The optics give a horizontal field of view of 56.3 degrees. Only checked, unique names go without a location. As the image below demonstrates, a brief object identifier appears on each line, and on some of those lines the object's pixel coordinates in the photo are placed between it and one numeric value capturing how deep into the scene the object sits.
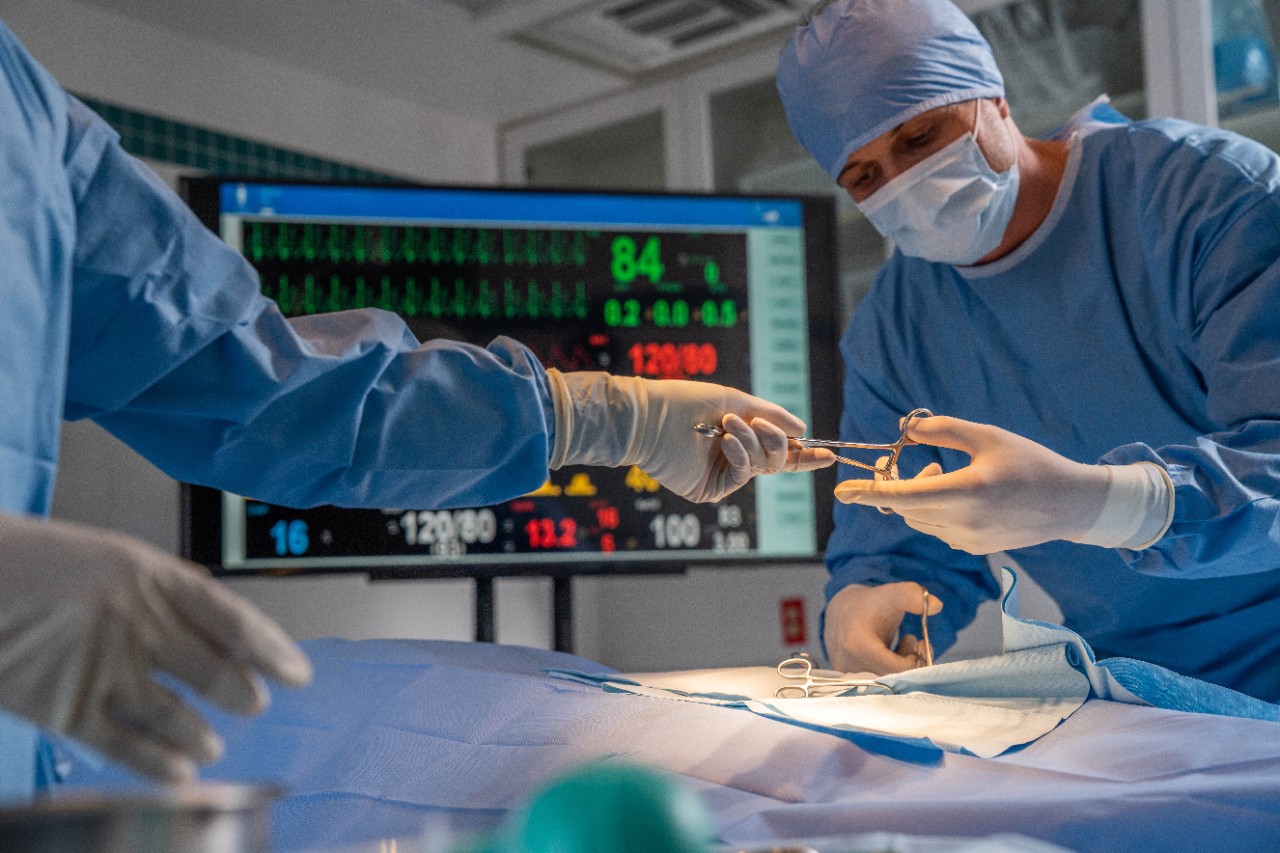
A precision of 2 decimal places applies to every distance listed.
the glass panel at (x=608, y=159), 3.32
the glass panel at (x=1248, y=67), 2.38
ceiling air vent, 2.80
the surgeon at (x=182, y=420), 0.68
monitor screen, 2.29
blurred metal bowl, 0.49
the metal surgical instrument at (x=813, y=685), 1.41
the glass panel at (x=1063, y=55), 2.56
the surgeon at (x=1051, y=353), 1.34
